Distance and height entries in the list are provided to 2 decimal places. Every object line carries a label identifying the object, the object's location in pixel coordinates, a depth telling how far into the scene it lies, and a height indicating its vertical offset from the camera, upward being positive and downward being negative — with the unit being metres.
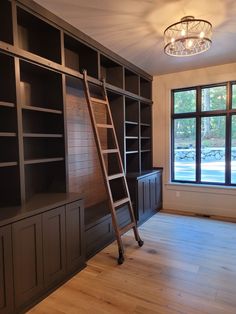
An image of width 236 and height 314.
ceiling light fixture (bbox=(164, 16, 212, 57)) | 2.46 +1.16
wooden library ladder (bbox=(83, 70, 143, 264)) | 2.76 -0.42
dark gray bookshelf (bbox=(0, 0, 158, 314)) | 1.95 -0.07
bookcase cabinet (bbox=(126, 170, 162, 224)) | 3.89 -0.84
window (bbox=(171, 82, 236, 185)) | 4.30 +0.18
